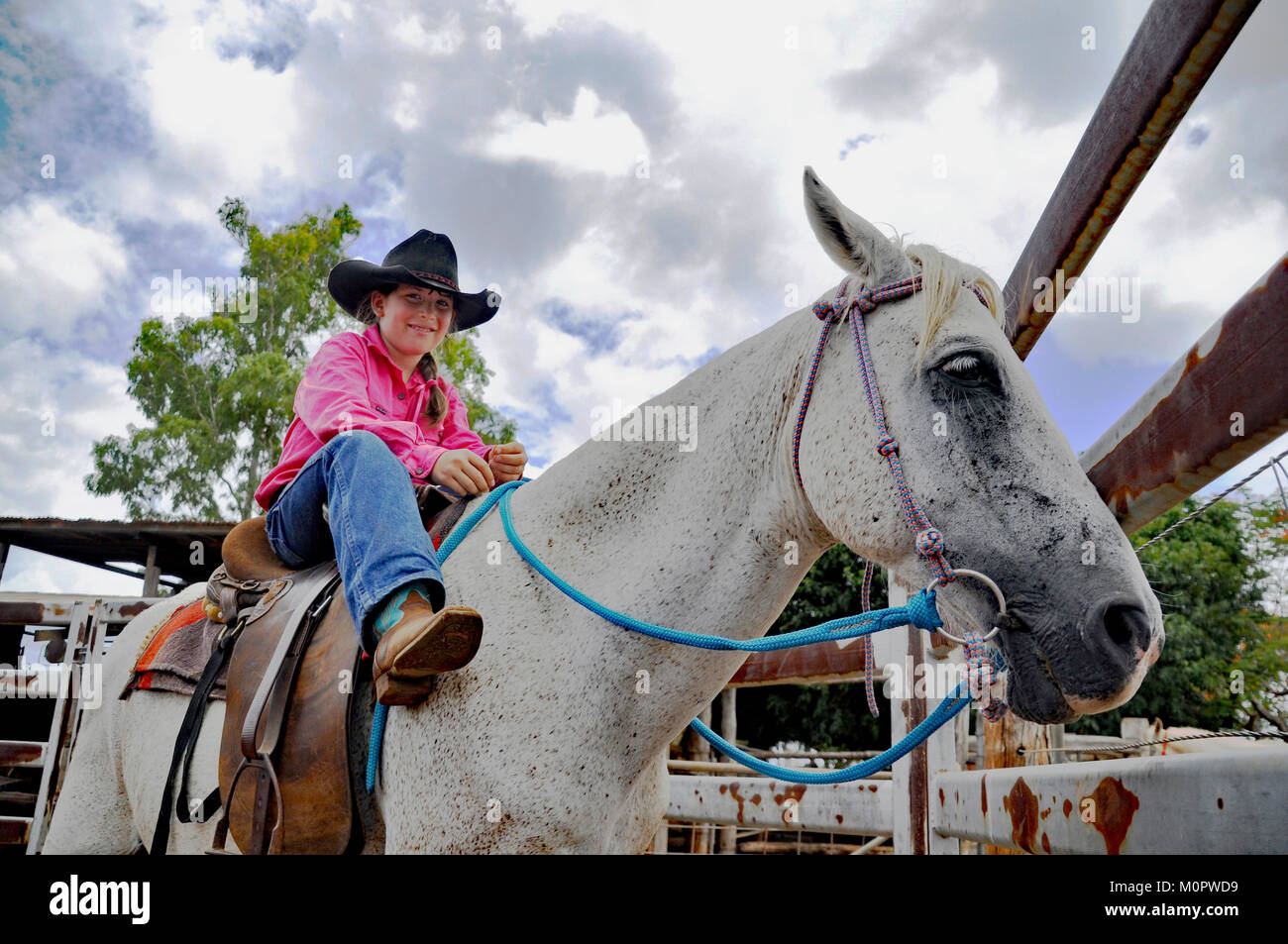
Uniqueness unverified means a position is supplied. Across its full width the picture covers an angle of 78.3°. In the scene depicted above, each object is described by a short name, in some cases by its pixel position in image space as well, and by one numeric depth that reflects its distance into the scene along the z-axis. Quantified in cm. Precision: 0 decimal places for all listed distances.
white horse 146
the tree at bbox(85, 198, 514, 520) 1848
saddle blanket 245
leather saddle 183
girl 169
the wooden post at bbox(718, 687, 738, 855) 1095
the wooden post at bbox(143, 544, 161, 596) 1278
